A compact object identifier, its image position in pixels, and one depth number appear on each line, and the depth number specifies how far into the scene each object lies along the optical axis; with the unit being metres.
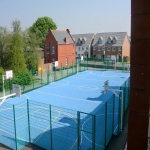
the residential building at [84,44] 50.91
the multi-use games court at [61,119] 9.99
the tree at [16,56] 23.11
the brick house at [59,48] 36.78
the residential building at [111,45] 46.03
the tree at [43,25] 55.01
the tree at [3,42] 25.25
